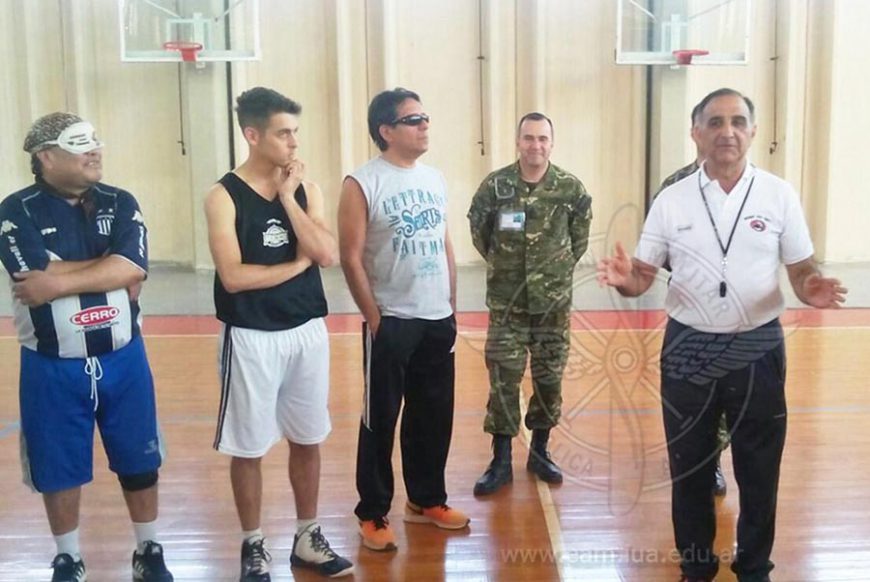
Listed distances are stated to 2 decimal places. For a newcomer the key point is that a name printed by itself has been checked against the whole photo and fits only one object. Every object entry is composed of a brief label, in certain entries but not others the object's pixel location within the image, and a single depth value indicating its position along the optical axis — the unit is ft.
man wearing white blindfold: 8.73
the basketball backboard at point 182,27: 30.89
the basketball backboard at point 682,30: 30.96
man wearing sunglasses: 10.12
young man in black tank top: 9.03
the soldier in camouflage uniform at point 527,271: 12.15
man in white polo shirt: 8.43
